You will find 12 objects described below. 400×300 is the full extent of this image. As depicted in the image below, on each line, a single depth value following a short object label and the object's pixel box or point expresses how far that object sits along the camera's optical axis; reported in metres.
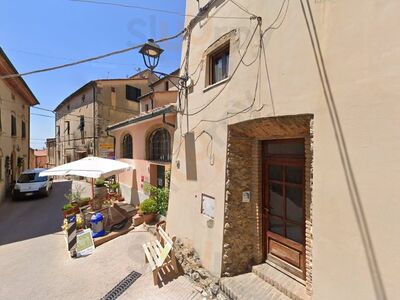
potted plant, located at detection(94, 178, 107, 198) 10.58
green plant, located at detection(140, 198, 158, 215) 8.71
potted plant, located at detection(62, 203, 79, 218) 9.32
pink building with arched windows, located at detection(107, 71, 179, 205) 9.13
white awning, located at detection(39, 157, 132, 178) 8.64
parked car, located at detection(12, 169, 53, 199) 13.80
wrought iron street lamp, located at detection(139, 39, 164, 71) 5.59
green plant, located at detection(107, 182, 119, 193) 13.09
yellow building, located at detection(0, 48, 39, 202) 13.73
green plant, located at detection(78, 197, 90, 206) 10.02
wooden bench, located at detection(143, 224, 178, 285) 5.52
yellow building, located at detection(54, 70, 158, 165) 19.47
